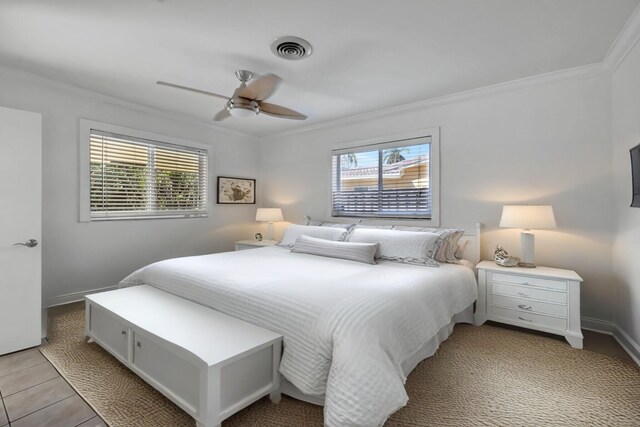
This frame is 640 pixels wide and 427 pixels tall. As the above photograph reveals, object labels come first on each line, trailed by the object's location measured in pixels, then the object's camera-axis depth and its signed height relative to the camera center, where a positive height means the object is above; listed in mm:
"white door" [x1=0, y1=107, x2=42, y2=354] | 2355 -140
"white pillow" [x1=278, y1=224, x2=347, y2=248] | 3650 -270
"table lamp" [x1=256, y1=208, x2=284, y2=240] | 4797 -64
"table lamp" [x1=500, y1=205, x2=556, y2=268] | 2699 -71
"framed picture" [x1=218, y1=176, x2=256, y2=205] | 4878 +341
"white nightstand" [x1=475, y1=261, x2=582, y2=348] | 2500 -756
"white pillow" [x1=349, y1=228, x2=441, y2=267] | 2918 -335
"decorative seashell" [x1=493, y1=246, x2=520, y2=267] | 2889 -447
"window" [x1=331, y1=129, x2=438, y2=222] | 3711 +438
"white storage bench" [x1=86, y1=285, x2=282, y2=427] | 1501 -795
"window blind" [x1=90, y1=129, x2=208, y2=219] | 3621 +429
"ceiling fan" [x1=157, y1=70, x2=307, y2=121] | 2432 +982
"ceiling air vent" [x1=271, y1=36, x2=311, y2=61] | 2332 +1303
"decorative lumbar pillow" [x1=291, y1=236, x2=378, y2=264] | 3000 -393
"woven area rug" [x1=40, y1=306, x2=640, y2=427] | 1656 -1115
